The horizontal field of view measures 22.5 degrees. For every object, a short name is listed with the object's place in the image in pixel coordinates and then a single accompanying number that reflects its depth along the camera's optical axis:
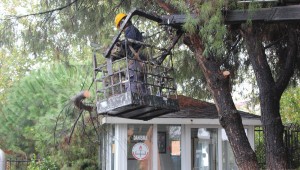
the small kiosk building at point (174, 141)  18.14
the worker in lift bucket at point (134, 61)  9.20
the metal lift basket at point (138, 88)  9.01
